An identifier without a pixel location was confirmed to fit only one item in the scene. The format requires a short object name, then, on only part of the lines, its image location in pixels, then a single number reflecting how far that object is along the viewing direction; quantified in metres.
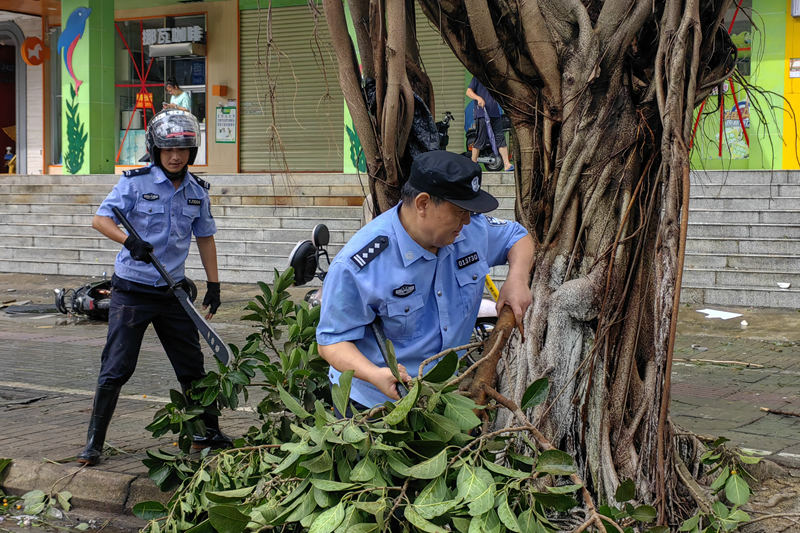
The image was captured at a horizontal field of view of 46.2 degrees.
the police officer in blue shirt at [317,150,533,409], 3.21
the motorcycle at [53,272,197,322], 10.91
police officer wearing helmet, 5.25
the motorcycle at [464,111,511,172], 15.29
